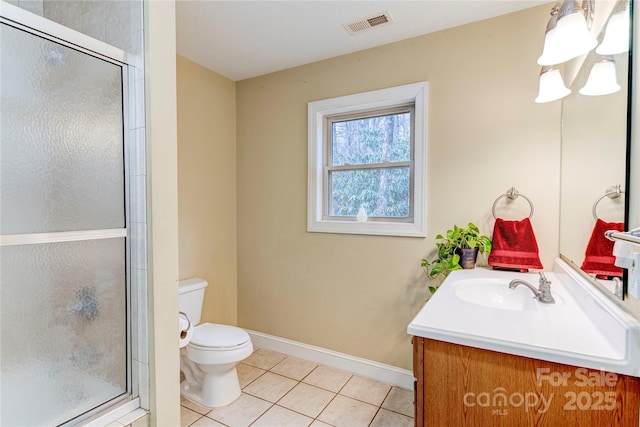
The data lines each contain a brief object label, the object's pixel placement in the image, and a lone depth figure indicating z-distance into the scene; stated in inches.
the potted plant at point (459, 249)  69.8
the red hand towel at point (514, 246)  66.3
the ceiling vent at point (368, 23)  72.9
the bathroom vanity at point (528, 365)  31.4
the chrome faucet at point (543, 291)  48.6
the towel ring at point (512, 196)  69.4
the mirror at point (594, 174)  40.7
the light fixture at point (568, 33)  46.2
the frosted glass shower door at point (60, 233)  37.9
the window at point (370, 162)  81.7
